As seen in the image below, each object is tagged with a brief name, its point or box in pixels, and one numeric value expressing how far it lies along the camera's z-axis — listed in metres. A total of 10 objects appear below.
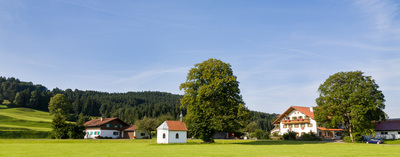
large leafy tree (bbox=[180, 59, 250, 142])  49.41
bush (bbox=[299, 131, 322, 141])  62.58
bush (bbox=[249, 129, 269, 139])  72.06
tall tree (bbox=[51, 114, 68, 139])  63.50
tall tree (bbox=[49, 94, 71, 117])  101.75
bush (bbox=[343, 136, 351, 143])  53.03
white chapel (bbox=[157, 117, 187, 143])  52.12
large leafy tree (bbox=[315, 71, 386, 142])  50.47
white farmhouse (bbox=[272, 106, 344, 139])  70.00
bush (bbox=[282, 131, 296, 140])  66.97
